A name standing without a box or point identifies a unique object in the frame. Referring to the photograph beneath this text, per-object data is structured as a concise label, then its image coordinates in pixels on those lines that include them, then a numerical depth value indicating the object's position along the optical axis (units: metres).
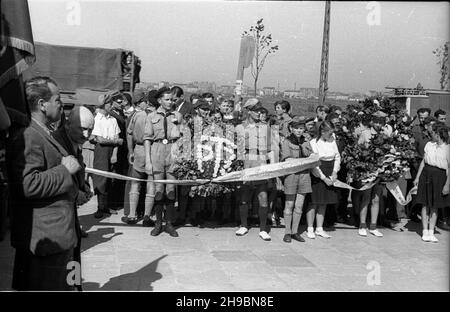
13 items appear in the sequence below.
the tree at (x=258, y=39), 9.42
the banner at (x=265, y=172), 7.55
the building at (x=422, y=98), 15.81
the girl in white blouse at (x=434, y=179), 8.00
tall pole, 11.66
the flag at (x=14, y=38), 3.74
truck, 15.10
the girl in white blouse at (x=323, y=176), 7.87
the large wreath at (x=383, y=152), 7.98
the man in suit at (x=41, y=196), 3.30
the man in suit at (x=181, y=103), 8.90
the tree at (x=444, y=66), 16.21
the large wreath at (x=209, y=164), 7.61
